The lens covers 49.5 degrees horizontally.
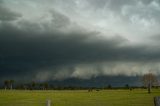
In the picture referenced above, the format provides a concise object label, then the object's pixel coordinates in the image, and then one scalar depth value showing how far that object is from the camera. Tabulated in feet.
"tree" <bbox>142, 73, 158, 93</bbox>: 299.01
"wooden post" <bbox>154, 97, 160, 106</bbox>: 16.97
